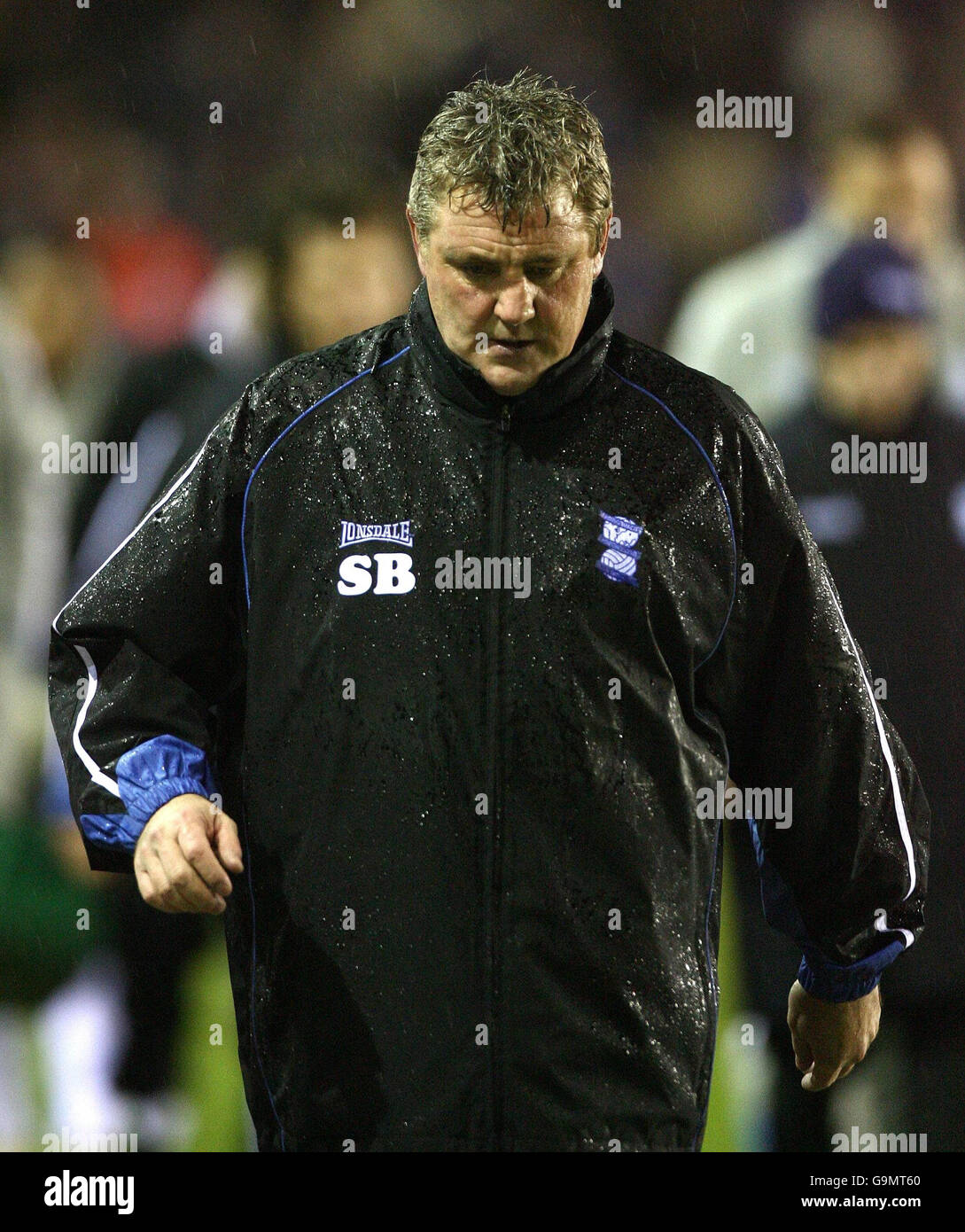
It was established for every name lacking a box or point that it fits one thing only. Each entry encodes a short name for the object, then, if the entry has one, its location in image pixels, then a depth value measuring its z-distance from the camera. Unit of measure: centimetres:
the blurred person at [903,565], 526
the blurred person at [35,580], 530
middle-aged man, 304
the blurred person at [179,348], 528
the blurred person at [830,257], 530
